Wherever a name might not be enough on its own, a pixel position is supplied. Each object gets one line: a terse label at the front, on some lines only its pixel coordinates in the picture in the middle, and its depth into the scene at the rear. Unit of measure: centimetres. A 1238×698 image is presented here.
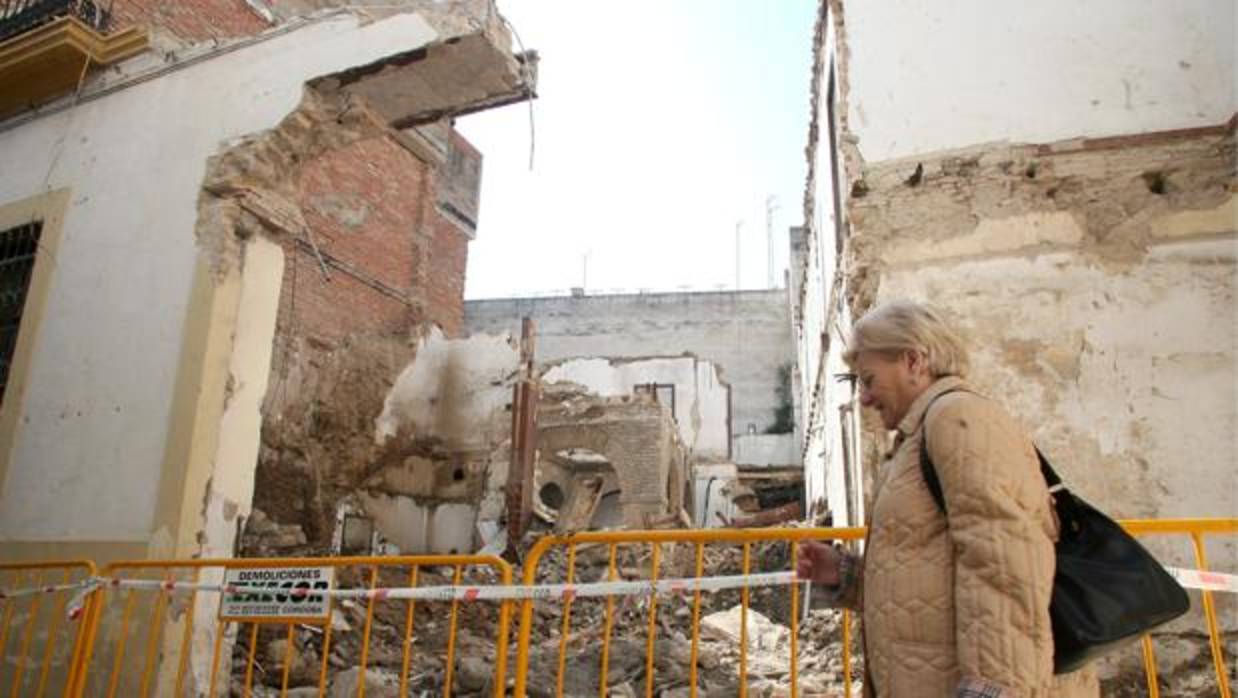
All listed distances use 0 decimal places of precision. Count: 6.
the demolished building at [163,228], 565
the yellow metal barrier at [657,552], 338
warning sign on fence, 393
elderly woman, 175
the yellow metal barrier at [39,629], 537
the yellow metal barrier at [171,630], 393
